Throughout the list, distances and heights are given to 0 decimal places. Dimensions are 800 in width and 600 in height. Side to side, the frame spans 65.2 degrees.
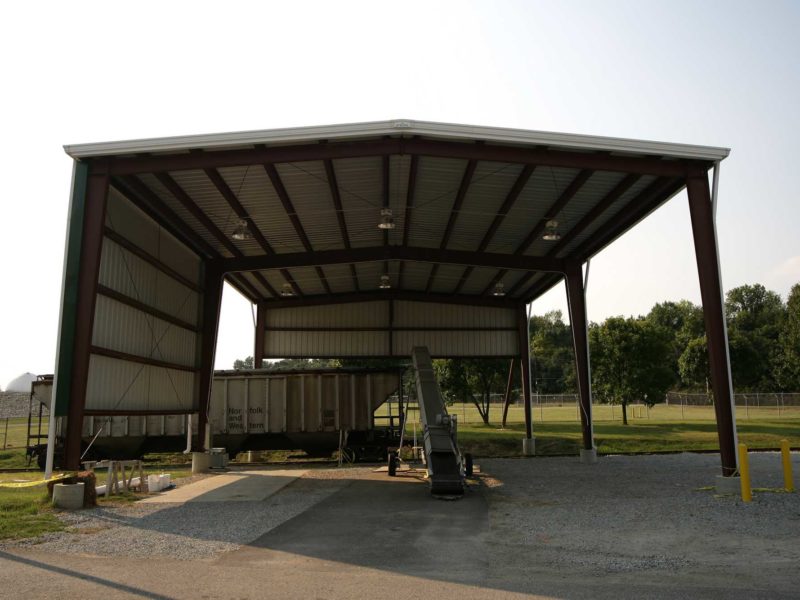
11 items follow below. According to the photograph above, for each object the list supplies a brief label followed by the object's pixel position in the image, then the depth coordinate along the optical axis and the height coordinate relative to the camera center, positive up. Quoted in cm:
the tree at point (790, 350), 5962 +453
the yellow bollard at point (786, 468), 1392 -158
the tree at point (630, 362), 4231 +240
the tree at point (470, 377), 4688 +165
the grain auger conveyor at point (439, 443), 1530 -116
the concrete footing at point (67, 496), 1362 -202
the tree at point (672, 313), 10700 +1434
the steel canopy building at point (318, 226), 1457 +565
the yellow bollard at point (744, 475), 1314 -165
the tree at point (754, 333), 6022 +843
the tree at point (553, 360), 9588 +647
